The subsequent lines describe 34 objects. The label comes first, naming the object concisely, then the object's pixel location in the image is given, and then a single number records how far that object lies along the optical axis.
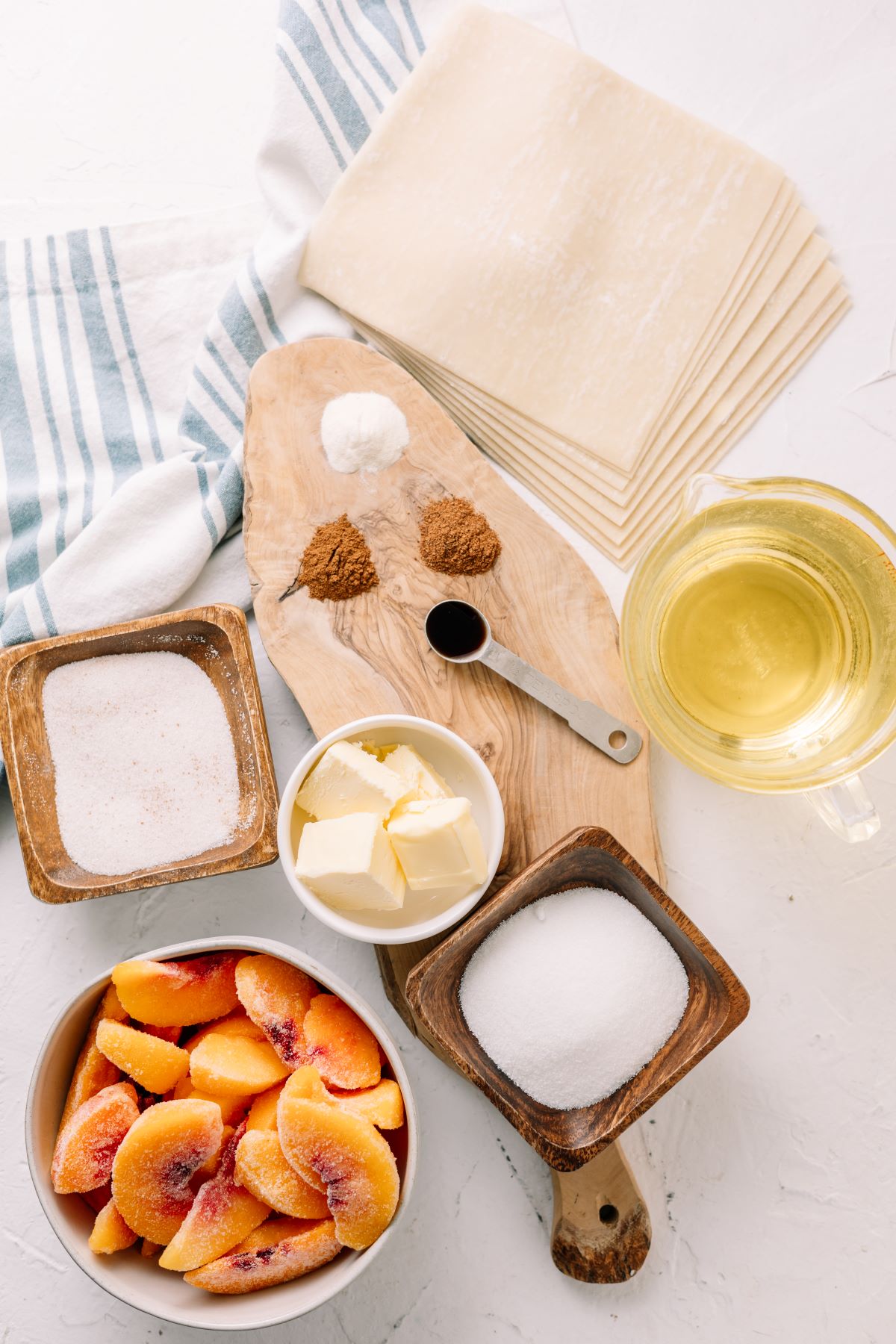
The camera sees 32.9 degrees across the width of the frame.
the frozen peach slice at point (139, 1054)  0.60
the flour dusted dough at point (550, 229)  0.67
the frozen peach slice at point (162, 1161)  0.58
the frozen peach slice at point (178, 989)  0.60
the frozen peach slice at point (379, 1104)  0.59
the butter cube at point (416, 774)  0.62
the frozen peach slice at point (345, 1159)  0.57
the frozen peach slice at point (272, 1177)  0.58
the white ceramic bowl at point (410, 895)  0.61
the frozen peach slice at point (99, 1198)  0.61
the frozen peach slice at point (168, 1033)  0.62
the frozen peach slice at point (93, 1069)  0.61
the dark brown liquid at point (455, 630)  0.65
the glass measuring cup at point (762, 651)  0.62
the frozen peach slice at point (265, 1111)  0.60
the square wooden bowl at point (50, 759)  0.62
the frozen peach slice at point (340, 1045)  0.59
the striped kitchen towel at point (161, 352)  0.67
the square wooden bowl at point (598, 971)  0.58
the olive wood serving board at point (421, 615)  0.65
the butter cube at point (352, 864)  0.59
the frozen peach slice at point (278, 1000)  0.60
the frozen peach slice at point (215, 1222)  0.58
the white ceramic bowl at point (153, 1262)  0.58
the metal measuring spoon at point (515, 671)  0.64
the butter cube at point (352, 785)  0.61
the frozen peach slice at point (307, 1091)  0.57
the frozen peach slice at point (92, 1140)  0.59
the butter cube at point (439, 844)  0.59
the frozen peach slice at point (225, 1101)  0.60
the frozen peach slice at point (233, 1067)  0.60
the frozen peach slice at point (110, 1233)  0.59
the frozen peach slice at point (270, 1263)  0.58
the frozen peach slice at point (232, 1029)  0.62
